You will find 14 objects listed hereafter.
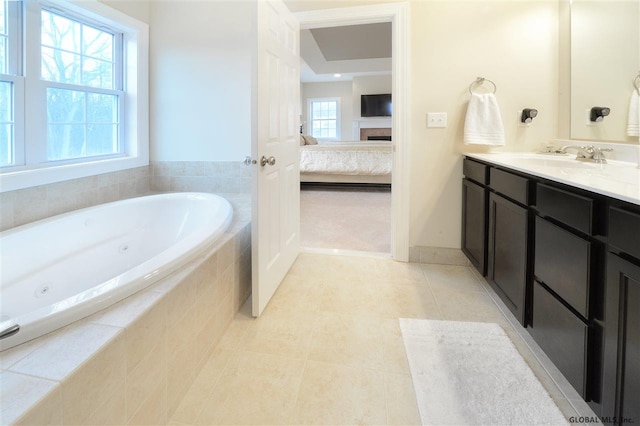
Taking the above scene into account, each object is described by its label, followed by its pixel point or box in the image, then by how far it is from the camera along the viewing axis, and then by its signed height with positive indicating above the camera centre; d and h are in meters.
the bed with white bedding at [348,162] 5.74 +0.47
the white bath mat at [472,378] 1.22 -0.76
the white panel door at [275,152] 1.84 +0.23
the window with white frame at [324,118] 10.35 +2.16
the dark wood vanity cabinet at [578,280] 0.94 -0.31
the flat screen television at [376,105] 9.30 +2.28
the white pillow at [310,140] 6.84 +0.98
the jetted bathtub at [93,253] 0.99 -0.32
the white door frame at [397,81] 2.57 +0.81
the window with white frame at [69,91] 1.96 +0.65
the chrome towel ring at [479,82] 2.51 +0.78
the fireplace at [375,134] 9.62 +1.56
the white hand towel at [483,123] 2.45 +0.48
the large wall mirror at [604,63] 1.79 +0.73
